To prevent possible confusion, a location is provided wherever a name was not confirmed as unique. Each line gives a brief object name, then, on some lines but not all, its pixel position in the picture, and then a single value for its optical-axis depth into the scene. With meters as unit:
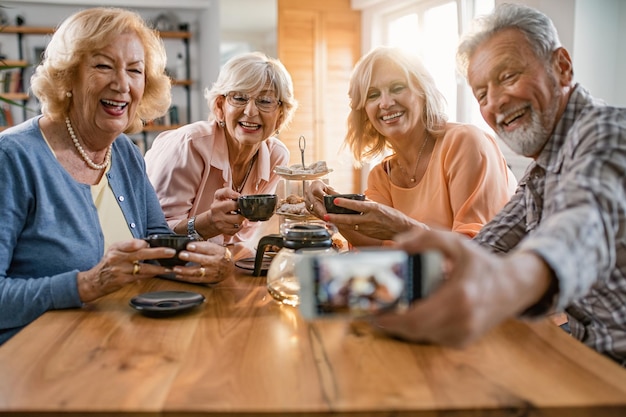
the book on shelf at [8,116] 6.11
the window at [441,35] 4.75
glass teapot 1.27
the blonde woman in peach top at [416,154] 2.07
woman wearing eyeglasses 2.51
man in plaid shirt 0.72
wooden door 6.07
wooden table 0.81
